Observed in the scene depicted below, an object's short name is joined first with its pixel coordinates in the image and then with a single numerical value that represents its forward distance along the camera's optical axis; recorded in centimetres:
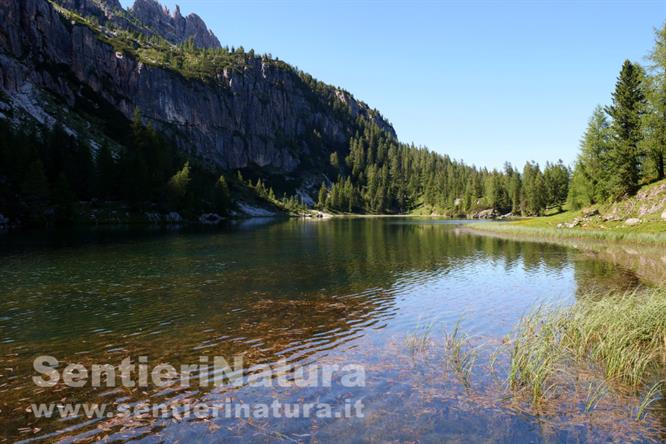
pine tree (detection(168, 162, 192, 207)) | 11644
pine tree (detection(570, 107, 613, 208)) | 8319
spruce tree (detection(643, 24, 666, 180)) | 6381
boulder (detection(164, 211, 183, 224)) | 11484
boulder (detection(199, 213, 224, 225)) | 12605
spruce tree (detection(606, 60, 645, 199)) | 7112
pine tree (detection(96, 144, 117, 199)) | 10504
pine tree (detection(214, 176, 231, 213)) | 14688
